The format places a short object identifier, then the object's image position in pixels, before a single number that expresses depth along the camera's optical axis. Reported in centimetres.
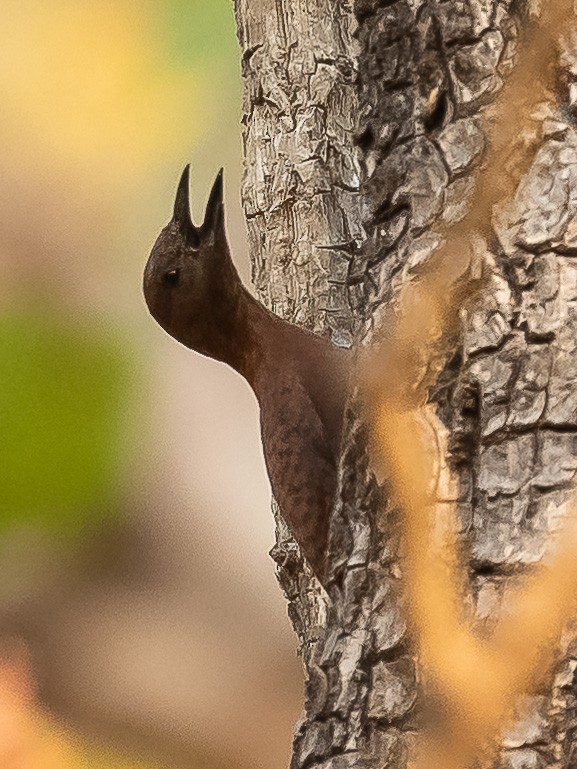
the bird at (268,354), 464
